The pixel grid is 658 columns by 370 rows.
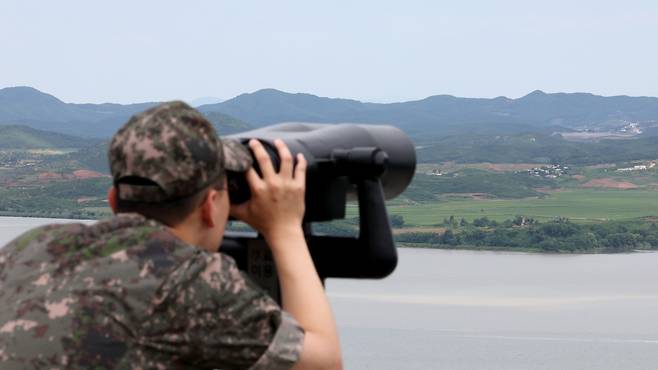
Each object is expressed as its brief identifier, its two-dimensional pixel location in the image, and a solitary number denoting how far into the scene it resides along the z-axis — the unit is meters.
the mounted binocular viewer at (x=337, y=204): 5.03
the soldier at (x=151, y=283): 4.51
